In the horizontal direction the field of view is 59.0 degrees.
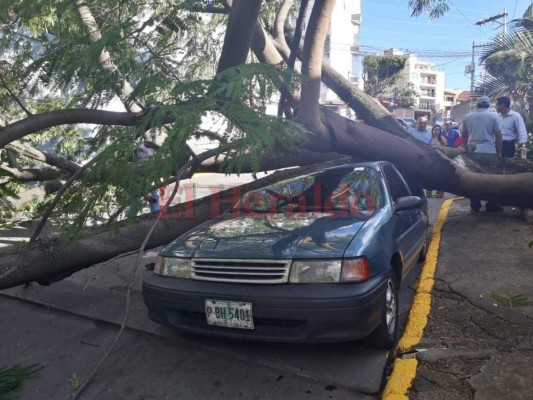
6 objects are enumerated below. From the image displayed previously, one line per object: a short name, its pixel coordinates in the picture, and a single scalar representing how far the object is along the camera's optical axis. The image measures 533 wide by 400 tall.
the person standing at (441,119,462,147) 11.91
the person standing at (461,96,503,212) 8.02
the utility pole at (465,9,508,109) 29.09
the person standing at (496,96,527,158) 8.21
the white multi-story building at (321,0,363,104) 40.75
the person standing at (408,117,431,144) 10.75
